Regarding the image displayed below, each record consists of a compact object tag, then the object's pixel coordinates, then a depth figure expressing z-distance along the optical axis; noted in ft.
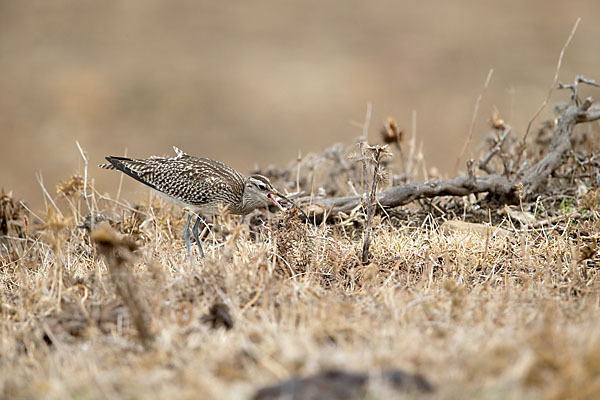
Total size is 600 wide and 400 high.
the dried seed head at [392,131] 43.62
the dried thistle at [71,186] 35.27
